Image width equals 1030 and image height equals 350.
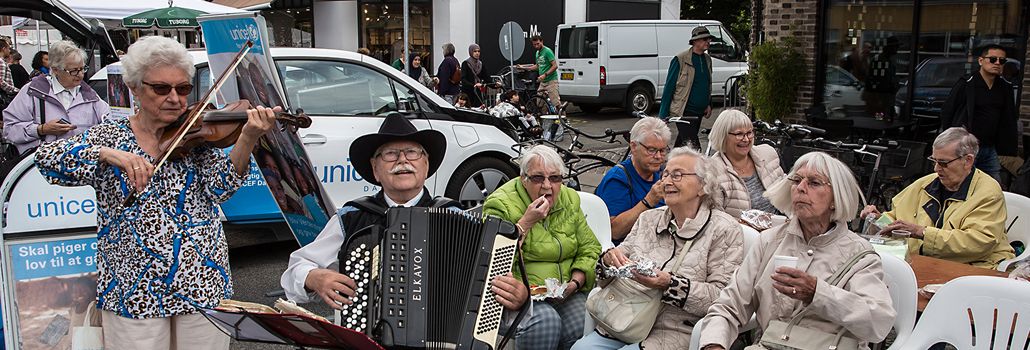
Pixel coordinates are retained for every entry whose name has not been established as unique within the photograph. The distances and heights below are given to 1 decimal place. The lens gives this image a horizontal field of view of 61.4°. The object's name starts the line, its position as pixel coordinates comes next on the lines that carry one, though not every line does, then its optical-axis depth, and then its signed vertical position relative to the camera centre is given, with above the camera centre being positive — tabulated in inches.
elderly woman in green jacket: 158.4 -35.7
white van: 676.1 -11.7
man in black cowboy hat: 123.1 -21.3
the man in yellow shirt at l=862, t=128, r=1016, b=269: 164.2 -33.1
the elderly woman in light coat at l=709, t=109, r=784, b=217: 199.8 -27.3
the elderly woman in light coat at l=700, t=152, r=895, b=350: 118.1 -32.6
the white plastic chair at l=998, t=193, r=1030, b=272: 178.2 -36.1
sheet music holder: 97.6 -33.2
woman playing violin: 113.7 -21.7
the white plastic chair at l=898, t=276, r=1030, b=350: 121.9 -39.2
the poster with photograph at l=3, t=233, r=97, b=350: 145.3 -40.7
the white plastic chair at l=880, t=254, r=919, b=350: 132.9 -38.3
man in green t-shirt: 644.1 -19.8
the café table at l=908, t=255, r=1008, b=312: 150.3 -40.3
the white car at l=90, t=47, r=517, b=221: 258.7 -23.2
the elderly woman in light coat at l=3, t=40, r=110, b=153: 243.3 -17.9
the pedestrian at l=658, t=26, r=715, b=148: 364.5 -15.9
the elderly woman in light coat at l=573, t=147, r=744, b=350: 140.1 -34.8
